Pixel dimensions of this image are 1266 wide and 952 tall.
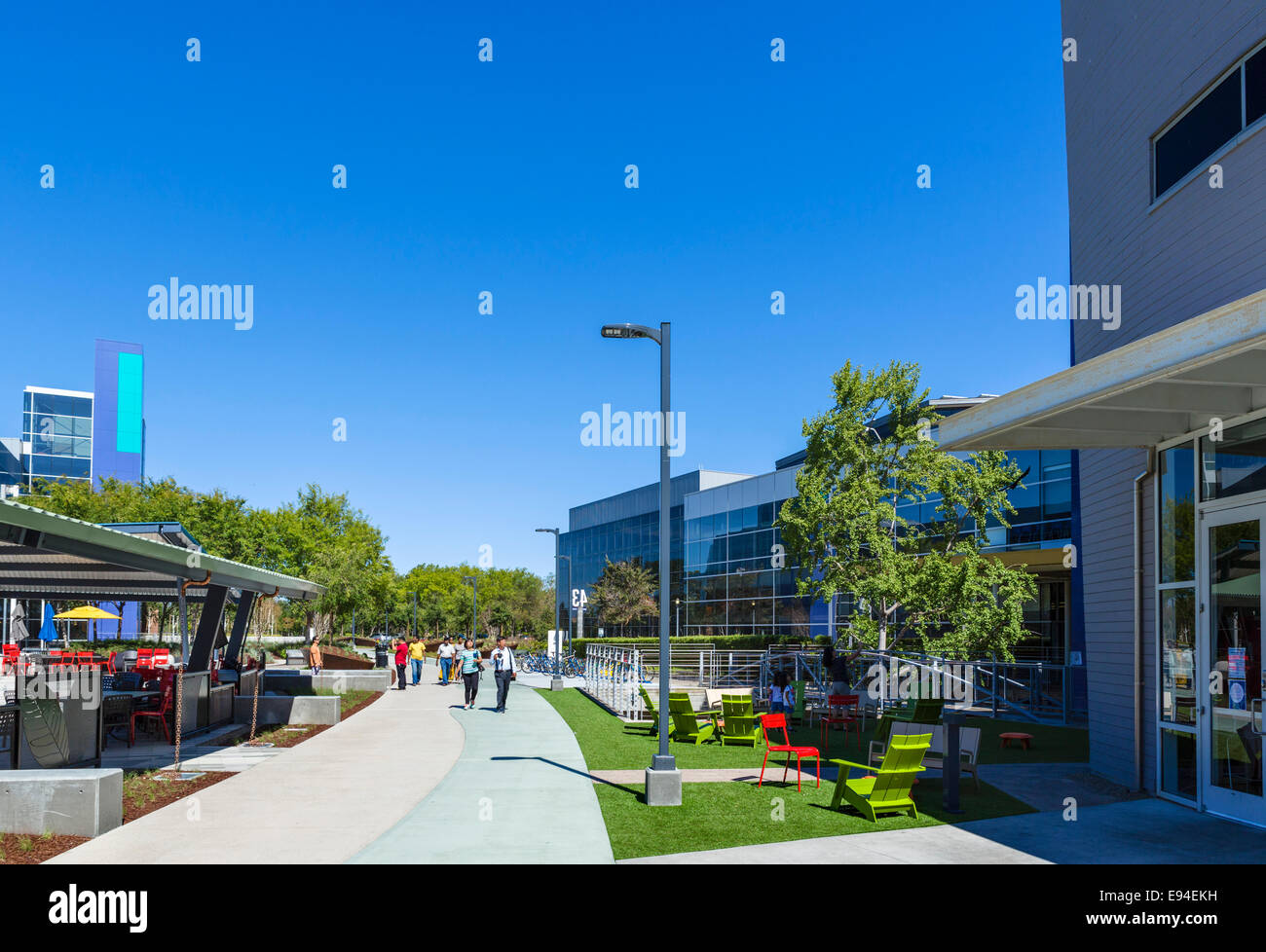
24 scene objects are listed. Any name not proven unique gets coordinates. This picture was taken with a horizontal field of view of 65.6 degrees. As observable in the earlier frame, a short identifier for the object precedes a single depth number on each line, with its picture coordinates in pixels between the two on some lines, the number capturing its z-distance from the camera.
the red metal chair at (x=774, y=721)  13.60
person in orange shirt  29.09
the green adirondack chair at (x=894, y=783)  10.29
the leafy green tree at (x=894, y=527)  26.61
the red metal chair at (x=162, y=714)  15.95
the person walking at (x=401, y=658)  32.00
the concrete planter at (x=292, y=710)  19.88
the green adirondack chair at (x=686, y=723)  17.38
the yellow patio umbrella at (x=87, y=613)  35.66
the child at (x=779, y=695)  18.91
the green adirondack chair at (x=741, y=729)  17.14
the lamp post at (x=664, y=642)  11.14
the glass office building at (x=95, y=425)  127.19
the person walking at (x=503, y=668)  23.28
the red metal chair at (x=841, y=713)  17.57
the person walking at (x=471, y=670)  24.70
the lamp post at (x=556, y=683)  34.16
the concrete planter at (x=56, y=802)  8.76
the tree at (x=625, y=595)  63.47
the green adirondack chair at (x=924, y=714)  15.58
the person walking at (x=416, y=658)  35.91
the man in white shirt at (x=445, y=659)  35.31
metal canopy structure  9.66
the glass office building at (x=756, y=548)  32.94
